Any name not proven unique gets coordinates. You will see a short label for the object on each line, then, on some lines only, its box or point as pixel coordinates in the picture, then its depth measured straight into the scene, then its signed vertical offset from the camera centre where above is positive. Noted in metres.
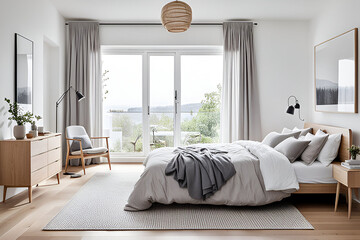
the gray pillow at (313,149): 3.58 -0.39
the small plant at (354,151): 3.15 -0.36
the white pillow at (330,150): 3.62 -0.41
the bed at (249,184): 3.23 -0.74
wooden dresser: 3.46 -0.53
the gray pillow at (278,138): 4.21 -0.30
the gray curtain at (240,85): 5.72 +0.60
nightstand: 3.04 -0.63
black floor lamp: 5.16 +0.35
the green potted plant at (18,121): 3.58 -0.04
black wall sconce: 4.88 +0.11
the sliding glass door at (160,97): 6.13 +0.40
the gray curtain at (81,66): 5.77 +0.98
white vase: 3.58 -0.16
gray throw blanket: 3.19 -0.60
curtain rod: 5.83 +1.80
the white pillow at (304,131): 4.58 -0.22
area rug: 2.86 -1.02
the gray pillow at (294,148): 3.61 -0.38
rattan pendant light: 3.56 +1.22
